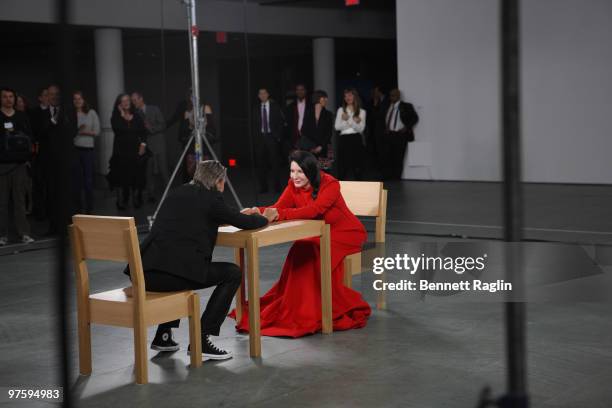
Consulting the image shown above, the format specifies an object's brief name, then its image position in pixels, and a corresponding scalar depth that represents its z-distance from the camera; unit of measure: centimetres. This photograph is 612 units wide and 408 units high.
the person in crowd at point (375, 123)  1337
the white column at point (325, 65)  1419
